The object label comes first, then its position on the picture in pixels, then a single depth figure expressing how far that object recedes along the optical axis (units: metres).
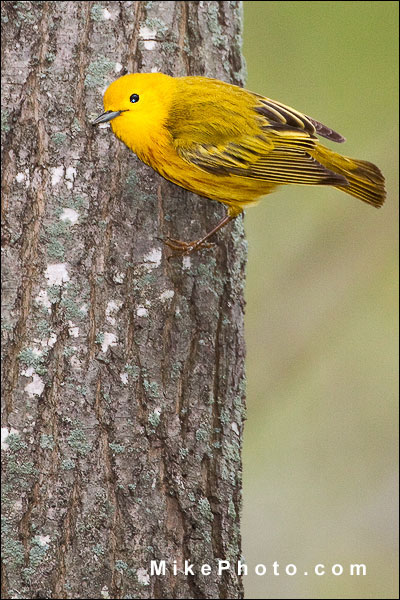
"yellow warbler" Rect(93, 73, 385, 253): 6.25
